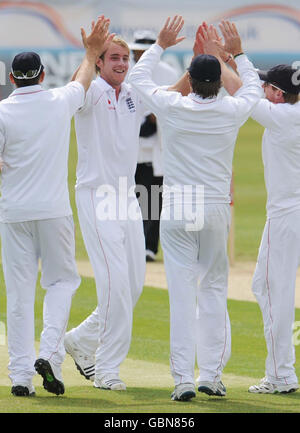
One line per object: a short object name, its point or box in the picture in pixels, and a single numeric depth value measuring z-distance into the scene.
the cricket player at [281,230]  14.27
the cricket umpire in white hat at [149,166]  27.62
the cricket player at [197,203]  13.30
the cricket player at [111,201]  14.37
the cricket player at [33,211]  13.42
